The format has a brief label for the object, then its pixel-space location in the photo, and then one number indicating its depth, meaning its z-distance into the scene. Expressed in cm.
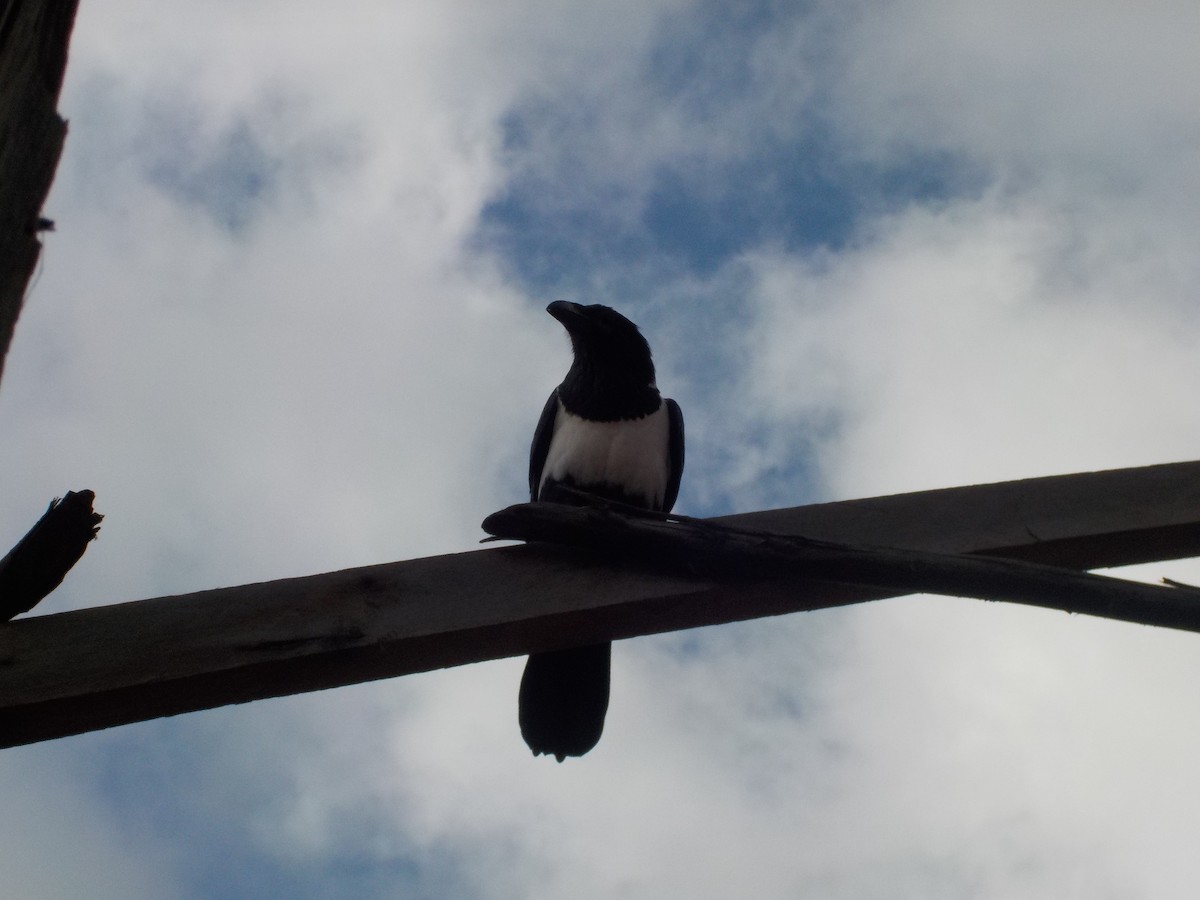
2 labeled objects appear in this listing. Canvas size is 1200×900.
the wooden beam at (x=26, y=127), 157
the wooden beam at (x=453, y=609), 210
